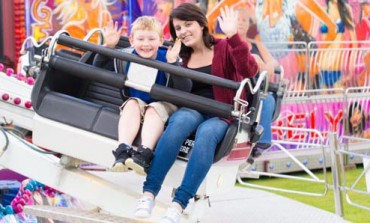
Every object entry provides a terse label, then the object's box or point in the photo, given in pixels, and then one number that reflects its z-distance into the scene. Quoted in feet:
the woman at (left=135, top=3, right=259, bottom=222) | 16.39
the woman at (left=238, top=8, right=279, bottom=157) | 23.59
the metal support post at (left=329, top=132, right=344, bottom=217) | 27.88
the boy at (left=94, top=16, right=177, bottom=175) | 16.55
